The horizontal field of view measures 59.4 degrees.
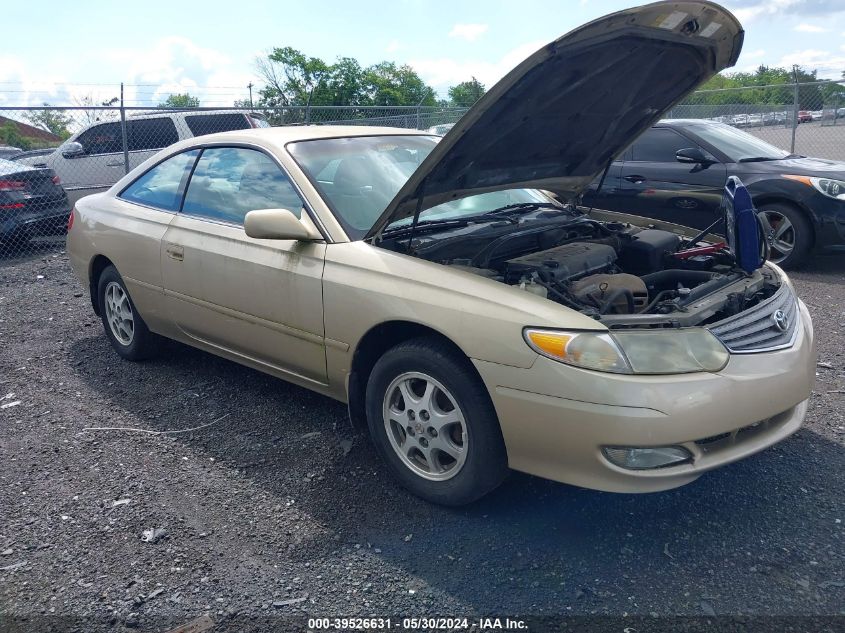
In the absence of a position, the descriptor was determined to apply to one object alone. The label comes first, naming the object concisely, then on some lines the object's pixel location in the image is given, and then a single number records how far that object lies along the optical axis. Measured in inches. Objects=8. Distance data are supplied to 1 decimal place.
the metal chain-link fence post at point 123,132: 408.2
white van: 438.6
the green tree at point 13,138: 689.8
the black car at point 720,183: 276.4
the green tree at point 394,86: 1899.6
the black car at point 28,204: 363.9
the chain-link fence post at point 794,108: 525.7
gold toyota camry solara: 106.2
